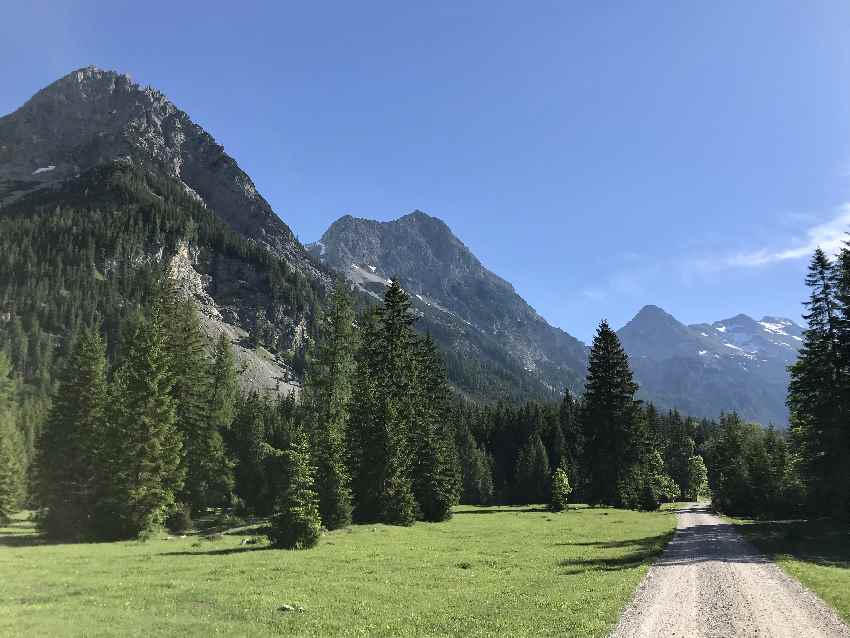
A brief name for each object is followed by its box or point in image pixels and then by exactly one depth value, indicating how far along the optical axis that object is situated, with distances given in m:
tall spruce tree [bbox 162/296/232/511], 54.62
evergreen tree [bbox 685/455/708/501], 125.56
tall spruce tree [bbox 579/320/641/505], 61.41
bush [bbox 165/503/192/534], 48.16
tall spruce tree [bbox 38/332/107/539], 44.97
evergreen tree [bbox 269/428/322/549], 32.34
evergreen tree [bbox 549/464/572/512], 68.12
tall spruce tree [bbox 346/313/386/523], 45.53
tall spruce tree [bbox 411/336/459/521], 51.44
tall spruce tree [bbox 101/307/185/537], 41.81
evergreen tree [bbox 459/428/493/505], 114.94
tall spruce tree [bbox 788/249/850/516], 41.41
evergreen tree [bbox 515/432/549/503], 112.00
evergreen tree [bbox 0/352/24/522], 57.53
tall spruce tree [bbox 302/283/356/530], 47.94
